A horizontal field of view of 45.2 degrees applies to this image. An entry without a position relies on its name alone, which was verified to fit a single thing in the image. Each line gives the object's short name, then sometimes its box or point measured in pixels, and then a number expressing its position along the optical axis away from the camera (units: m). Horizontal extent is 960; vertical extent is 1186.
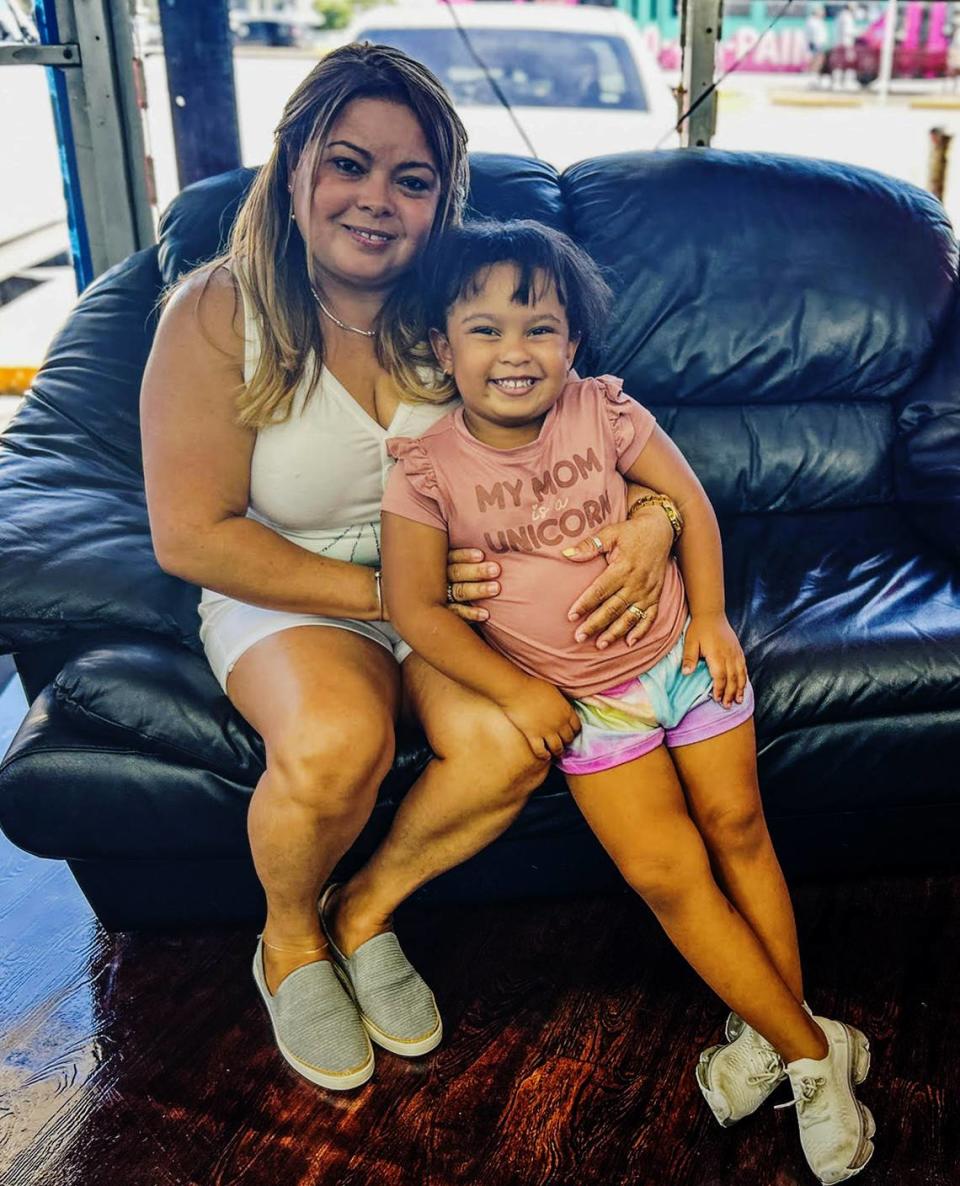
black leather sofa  1.59
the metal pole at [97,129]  2.49
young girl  1.40
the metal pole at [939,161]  5.13
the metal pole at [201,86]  2.64
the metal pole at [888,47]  10.19
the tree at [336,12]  15.51
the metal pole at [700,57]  2.76
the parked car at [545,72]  4.53
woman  1.46
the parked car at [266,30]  13.53
